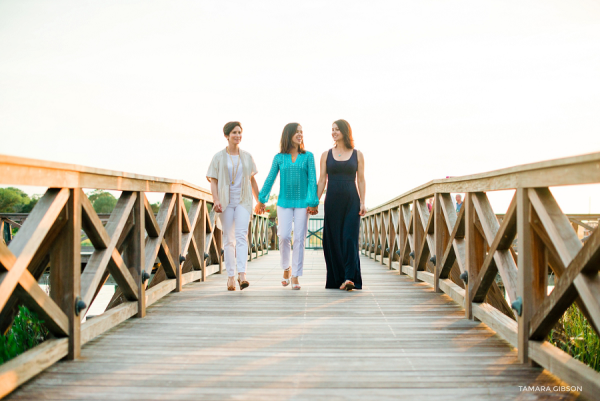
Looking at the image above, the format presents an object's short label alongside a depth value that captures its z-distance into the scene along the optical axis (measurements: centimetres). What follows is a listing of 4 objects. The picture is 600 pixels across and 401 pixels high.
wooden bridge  196
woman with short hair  446
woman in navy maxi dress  464
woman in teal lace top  458
